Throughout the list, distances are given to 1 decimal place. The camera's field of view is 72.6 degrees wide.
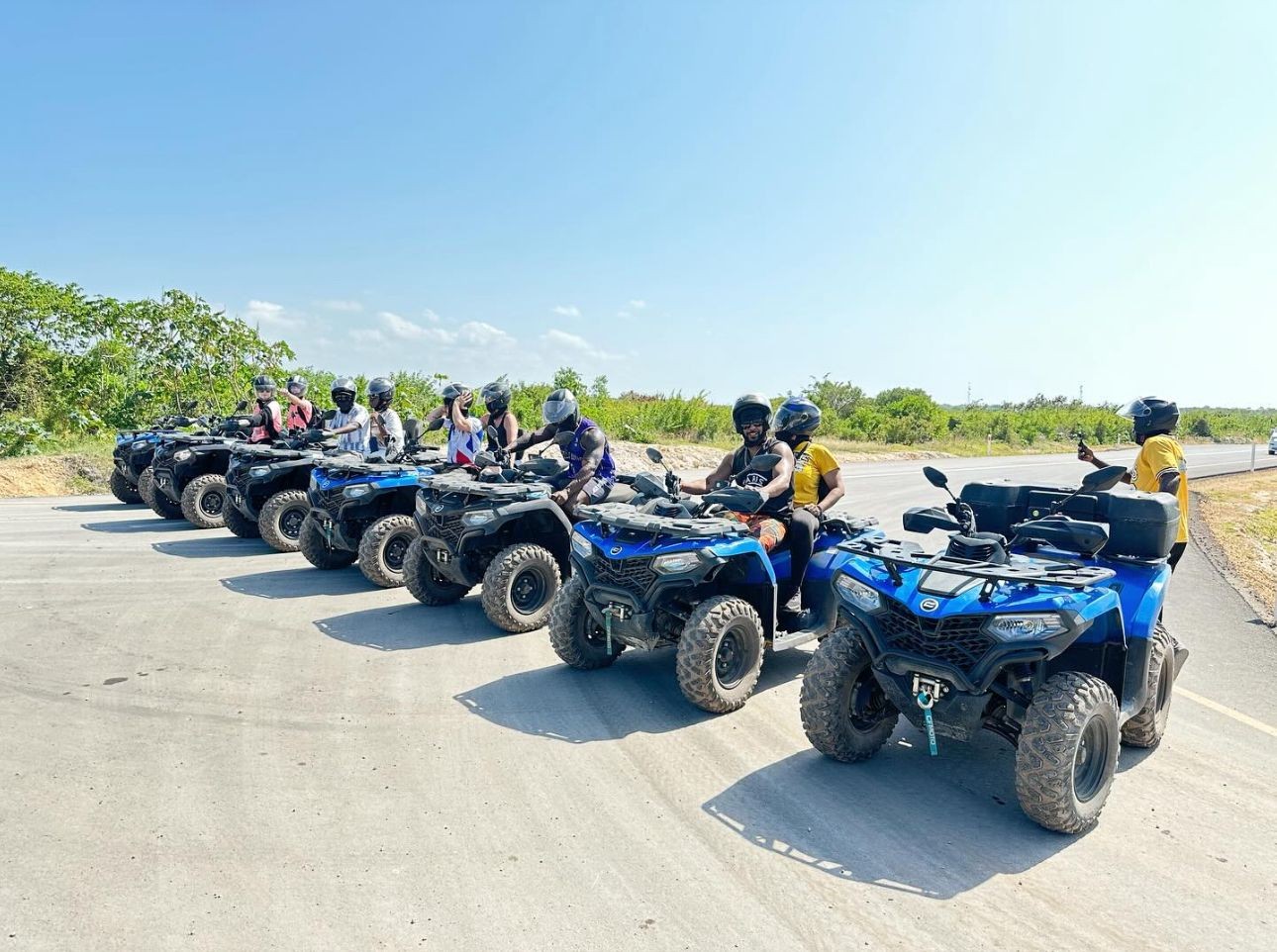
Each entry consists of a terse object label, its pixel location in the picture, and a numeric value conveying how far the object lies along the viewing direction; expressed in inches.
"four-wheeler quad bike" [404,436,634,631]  275.4
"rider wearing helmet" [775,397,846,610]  254.8
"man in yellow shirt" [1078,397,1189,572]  245.8
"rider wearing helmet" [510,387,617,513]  304.0
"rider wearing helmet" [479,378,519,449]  346.6
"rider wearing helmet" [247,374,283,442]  479.8
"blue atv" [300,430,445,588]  333.1
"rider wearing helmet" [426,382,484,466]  390.0
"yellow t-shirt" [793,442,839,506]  255.6
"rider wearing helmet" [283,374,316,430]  513.0
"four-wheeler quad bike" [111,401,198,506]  522.9
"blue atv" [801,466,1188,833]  149.0
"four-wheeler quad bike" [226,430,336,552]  396.8
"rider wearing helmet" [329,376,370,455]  429.1
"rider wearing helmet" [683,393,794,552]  233.9
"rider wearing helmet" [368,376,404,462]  413.4
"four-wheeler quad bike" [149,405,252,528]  463.5
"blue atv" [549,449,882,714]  206.2
